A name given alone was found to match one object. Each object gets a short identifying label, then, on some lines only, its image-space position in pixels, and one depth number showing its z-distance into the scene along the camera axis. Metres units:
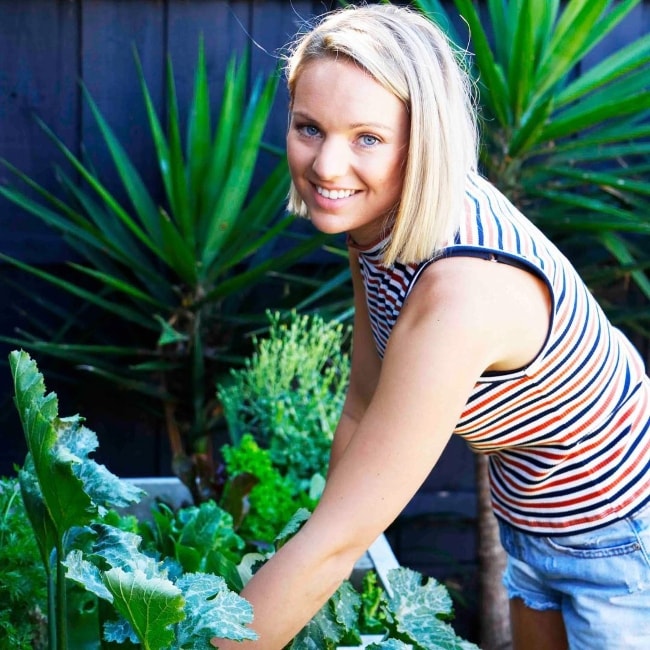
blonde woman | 1.21
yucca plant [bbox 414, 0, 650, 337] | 2.75
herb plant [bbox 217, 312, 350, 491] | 2.74
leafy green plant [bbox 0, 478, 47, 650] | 1.55
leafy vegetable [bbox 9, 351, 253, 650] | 1.02
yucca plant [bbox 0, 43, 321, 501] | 2.91
